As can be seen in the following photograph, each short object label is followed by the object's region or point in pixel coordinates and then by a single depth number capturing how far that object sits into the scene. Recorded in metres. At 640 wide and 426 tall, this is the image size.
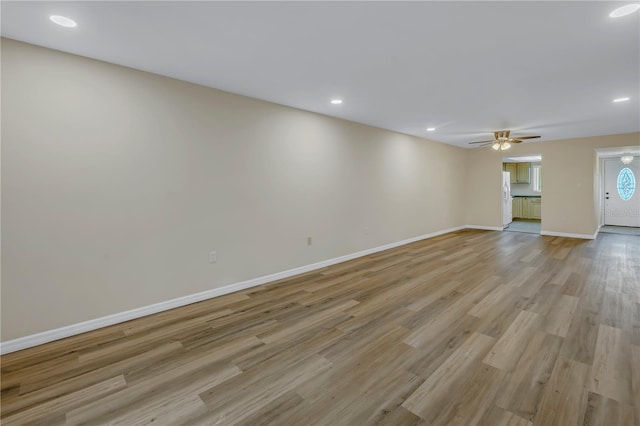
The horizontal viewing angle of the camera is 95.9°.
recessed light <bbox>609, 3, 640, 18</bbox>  1.86
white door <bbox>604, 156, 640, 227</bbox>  8.37
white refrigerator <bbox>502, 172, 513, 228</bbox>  7.95
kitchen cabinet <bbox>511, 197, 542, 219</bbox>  10.04
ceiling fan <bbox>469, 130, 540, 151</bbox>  5.64
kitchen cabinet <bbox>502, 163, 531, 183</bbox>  10.28
